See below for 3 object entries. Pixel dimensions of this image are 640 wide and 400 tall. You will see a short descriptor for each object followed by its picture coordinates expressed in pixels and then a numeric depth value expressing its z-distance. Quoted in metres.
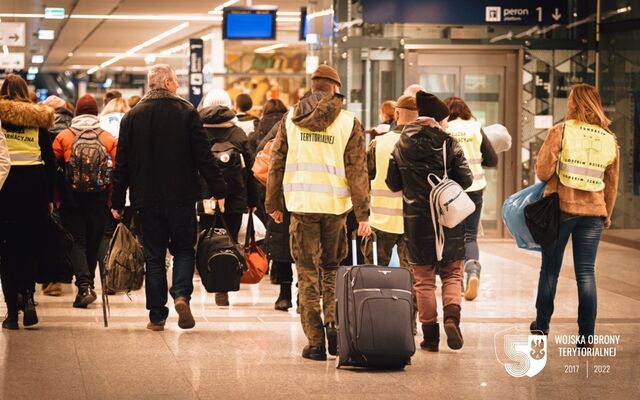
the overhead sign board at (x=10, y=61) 27.86
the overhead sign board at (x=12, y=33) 25.22
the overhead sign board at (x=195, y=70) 27.27
